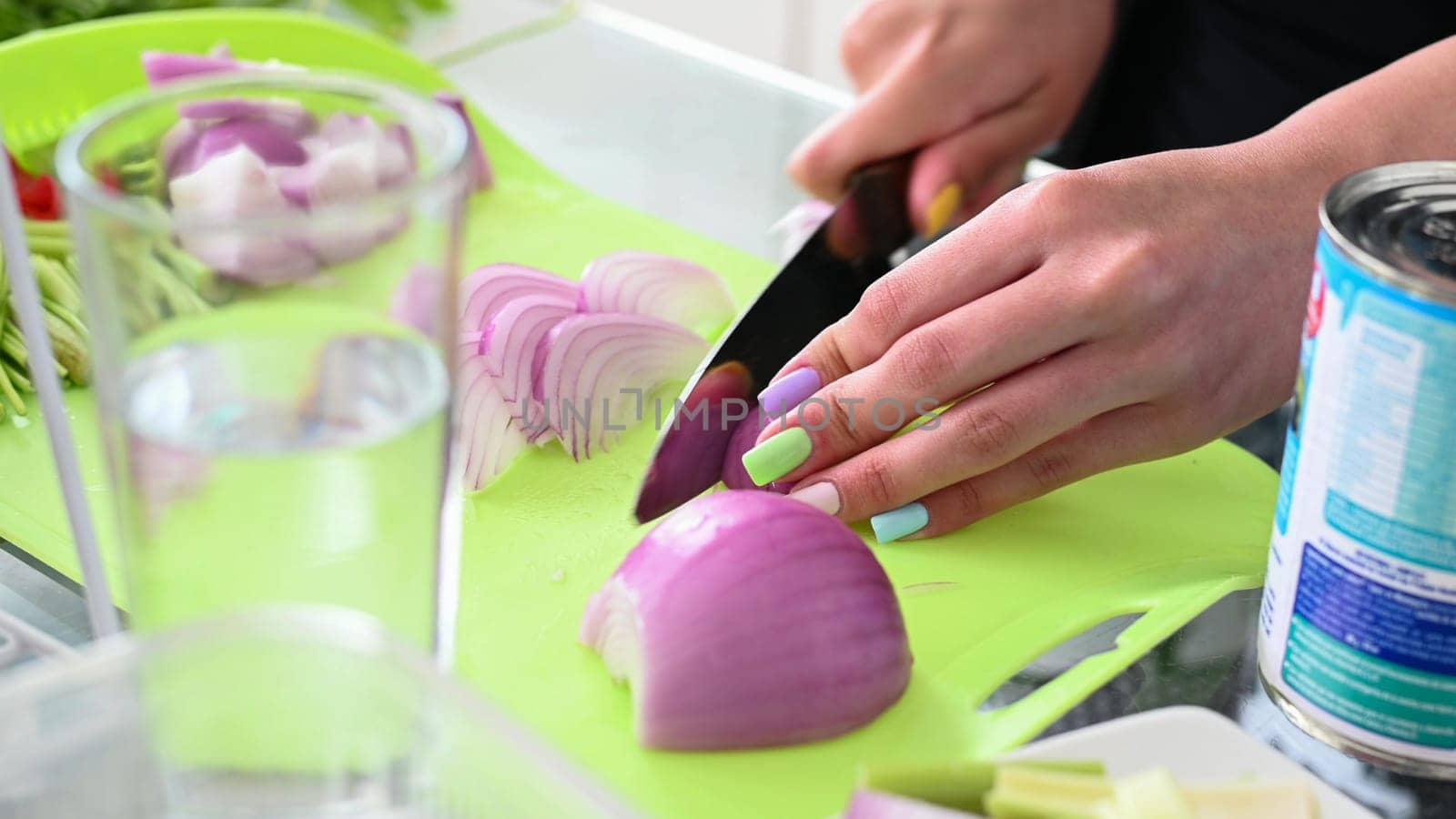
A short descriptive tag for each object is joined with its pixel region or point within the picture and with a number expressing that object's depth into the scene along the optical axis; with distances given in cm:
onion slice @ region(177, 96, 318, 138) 59
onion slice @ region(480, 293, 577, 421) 109
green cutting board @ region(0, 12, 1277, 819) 80
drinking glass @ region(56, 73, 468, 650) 52
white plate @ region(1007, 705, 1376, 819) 74
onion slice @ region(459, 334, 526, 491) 106
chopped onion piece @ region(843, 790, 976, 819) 61
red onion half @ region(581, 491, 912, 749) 79
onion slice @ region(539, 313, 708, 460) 110
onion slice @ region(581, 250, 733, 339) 120
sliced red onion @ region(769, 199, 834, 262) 137
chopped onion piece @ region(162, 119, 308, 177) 59
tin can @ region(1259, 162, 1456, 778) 66
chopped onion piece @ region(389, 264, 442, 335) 55
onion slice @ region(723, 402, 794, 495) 102
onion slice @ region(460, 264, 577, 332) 115
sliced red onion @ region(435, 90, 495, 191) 139
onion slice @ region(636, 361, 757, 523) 101
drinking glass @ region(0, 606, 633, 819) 43
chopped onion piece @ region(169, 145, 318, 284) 49
